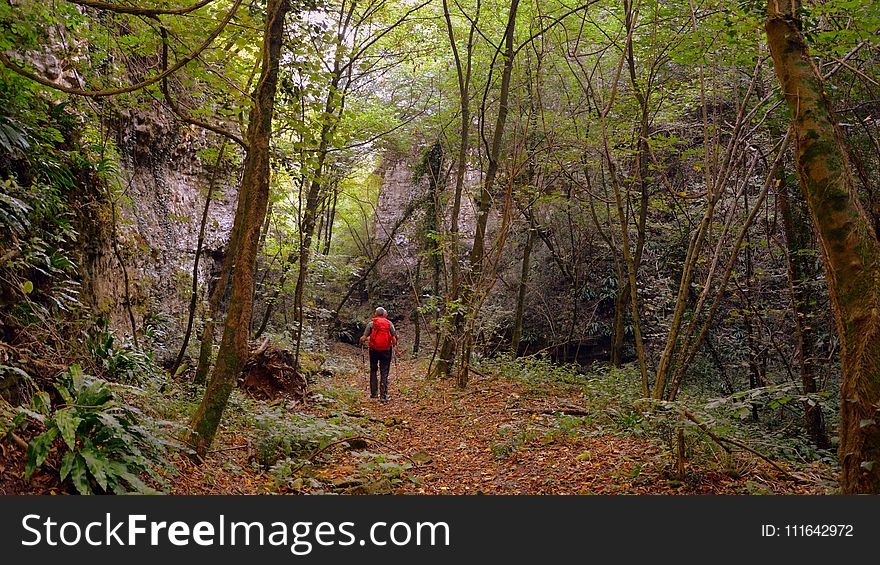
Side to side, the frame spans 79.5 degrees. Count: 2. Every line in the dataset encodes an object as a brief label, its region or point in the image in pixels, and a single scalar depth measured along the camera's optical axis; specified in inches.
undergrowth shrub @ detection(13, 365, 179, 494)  150.9
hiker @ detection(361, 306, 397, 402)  439.2
